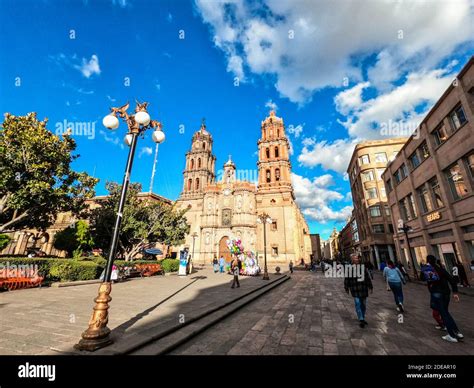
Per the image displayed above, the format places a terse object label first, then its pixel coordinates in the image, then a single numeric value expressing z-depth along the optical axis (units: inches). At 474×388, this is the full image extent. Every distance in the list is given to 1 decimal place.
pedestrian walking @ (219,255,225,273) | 993.8
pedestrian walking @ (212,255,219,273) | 1015.7
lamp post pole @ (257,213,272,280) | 763.3
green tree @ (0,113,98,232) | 466.9
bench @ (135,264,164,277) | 751.7
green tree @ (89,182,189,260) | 783.7
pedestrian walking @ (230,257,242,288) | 472.1
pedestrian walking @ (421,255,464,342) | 179.3
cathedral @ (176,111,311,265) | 1515.7
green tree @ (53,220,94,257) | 926.9
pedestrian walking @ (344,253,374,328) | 220.8
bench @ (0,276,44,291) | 373.7
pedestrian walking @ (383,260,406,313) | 276.2
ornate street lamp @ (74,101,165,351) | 145.3
